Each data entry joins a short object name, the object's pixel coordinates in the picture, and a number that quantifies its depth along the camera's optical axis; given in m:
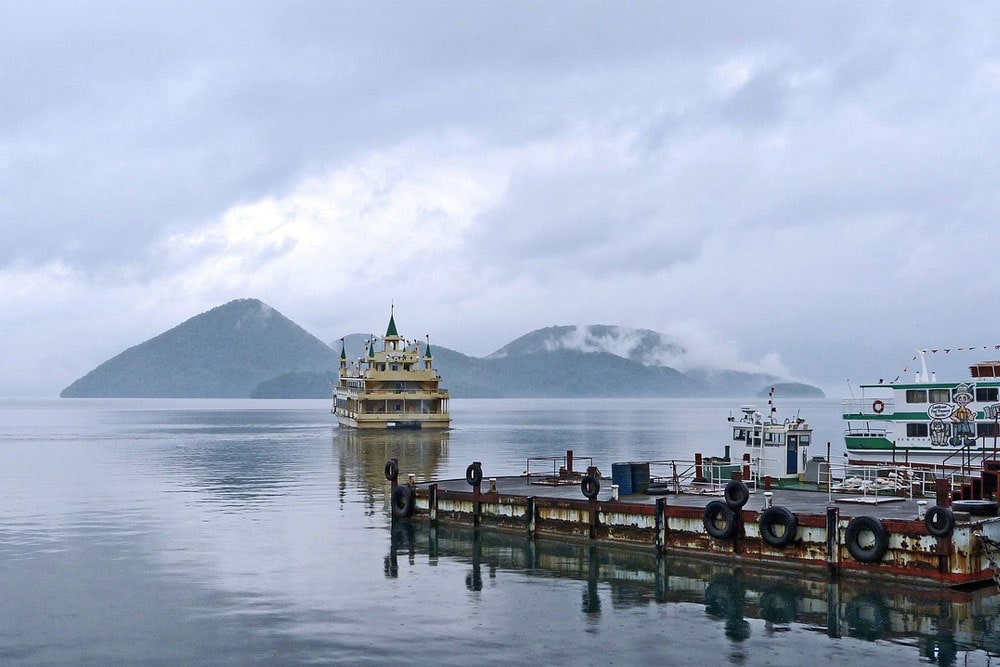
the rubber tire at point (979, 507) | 32.31
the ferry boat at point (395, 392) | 136.38
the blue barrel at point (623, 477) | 42.41
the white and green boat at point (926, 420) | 58.75
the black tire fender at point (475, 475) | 43.60
